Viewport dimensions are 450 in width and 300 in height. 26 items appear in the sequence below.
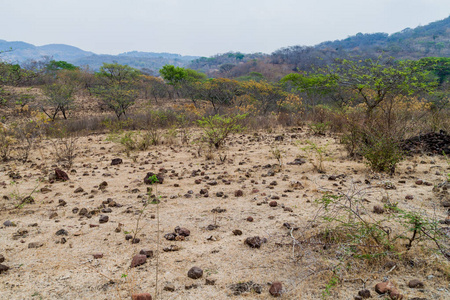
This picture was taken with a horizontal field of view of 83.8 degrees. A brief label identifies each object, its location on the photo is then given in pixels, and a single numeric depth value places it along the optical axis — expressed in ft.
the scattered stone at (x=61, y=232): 8.09
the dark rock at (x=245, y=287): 5.37
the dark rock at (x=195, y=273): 5.85
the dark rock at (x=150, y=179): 13.21
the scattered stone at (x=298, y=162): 16.35
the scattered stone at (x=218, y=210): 9.59
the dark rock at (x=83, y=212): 9.68
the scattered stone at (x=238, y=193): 11.22
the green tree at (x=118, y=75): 90.12
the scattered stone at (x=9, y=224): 8.85
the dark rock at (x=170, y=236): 7.65
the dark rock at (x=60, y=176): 14.34
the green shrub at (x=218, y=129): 21.16
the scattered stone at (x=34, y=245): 7.37
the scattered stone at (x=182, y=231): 7.88
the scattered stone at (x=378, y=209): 8.48
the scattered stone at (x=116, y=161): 18.21
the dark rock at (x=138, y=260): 6.34
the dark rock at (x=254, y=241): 7.02
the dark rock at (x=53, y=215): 9.47
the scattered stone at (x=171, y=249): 7.04
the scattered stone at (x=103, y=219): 8.95
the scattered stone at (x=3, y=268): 6.18
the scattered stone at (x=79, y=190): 12.35
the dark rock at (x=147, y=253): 6.74
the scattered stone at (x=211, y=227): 8.28
